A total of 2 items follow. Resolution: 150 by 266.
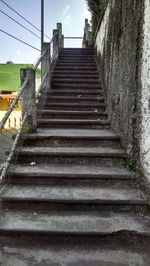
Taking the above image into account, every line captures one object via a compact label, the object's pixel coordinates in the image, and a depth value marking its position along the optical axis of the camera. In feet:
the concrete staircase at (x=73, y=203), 6.79
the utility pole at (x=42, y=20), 20.80
